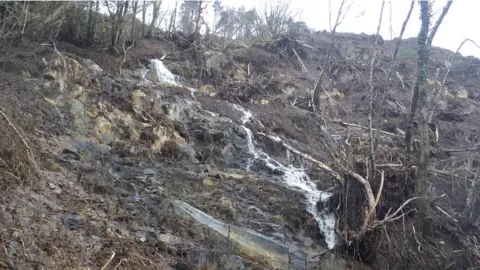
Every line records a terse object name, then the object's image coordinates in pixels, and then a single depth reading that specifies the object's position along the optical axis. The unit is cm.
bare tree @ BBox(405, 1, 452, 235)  759
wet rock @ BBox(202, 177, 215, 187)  852
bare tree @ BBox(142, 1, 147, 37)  1950
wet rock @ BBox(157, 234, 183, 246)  556
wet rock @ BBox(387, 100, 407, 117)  1709
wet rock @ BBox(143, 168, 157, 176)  820
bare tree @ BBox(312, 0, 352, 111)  1693
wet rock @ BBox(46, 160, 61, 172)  639
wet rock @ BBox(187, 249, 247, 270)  529
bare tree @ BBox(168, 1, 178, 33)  2263
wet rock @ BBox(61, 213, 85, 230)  500
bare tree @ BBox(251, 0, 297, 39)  2581
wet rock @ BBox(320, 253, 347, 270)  662
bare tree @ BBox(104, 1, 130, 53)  1482
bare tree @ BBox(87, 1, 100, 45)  1462
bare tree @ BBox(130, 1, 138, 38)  1614
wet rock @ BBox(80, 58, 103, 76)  1159
